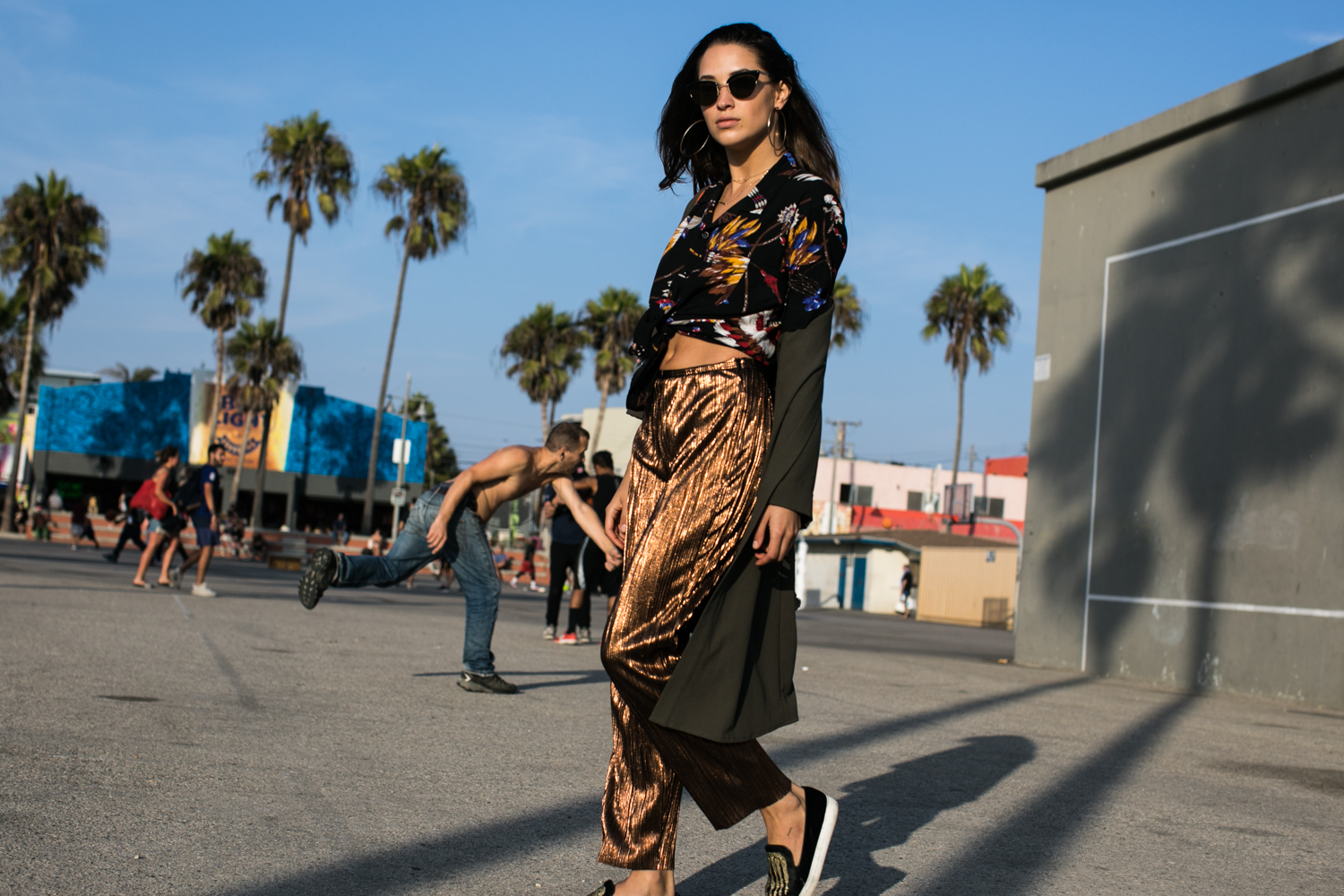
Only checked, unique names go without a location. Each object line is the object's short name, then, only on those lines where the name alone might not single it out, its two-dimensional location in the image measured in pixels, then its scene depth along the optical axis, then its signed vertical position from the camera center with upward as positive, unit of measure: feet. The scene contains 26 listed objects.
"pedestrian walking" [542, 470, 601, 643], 35.73 -0.96
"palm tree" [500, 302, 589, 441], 161.89 +23.69
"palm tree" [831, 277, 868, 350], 160.97 +32.88
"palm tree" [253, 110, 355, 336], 137.39 +39.50
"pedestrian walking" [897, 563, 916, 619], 133.28 -4.09
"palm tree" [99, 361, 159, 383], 224.94 +22.31
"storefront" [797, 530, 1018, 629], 129.90 -2.36
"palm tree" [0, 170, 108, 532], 124.98 +25.05
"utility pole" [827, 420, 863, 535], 216.74 +19.95
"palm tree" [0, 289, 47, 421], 131.75 +14.94
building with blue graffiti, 165.27 +7.37
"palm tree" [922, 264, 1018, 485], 153.58 +32.52
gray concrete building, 32.01 +5.53
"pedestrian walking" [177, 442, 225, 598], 41.81 -0.72
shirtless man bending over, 21.18 -0.16
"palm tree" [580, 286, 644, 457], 159.74 +27.22
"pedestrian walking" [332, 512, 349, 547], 126.82 -3.40
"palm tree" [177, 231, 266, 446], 147.13 +26.68
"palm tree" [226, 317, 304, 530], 143.84 +16.79
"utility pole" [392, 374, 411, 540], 137.90 +7.03
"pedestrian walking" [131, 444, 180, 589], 43.19 -0.60
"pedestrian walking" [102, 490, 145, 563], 69.51 -2.87
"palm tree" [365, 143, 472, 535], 140.15 +37.73
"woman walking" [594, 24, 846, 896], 7.89 +0.05
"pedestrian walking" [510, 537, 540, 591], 95.96 -3.70
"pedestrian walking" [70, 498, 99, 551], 101.07 -4.09
